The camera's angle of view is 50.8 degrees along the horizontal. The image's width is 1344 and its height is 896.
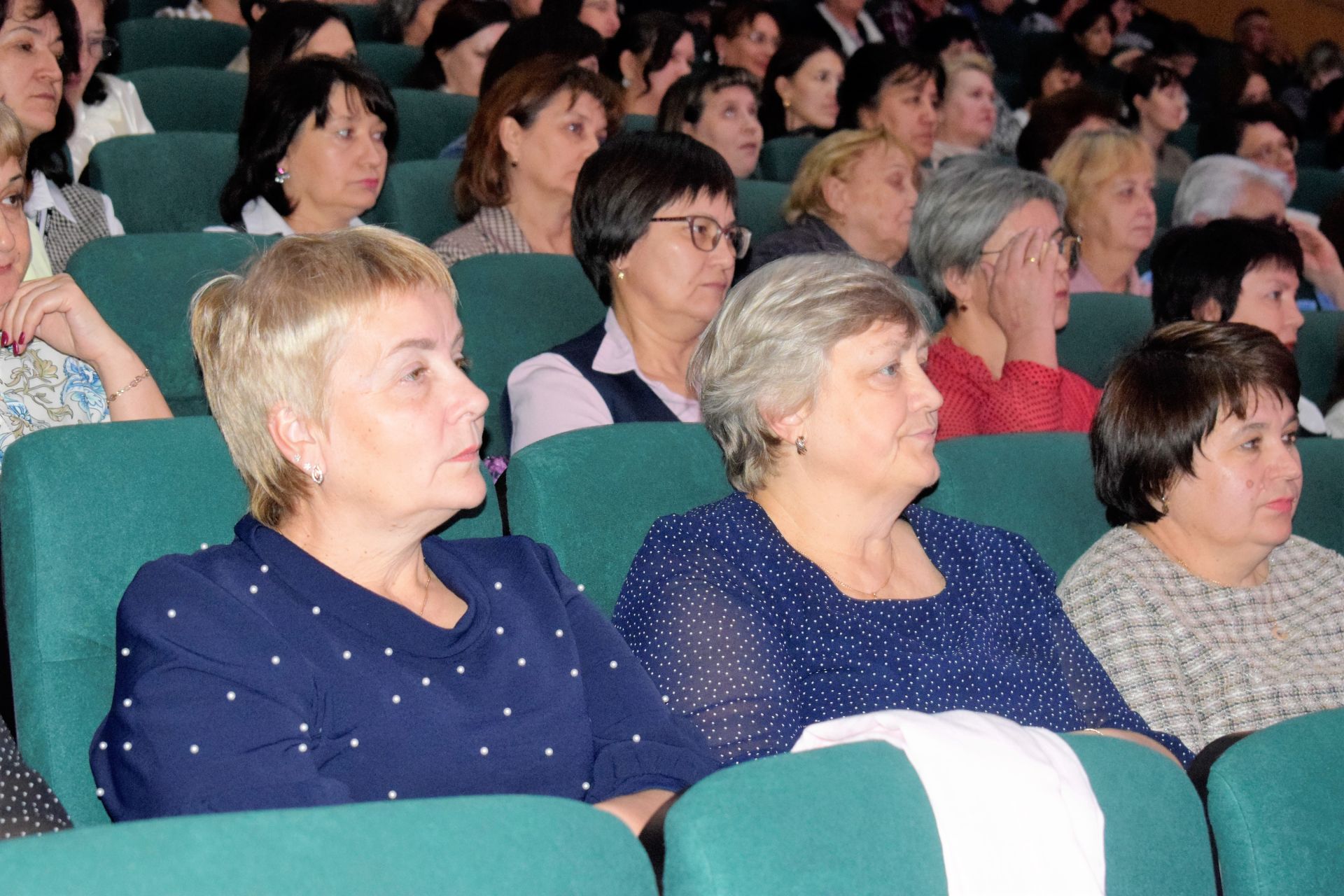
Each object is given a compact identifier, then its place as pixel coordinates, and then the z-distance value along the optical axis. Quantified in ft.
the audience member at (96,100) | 10.77
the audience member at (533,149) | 10.55
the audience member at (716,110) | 12.71
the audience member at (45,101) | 8.90
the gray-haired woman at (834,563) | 5.32
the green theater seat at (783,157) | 14.33
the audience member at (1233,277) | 9.47
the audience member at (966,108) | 15.80
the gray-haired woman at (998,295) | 8.73
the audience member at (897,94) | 14.38
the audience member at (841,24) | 19.99
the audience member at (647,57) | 15.28
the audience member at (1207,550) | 6.47
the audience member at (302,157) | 9.79
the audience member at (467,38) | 14.25
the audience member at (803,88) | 15.33
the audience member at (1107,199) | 12.34
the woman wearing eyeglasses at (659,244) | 8.31
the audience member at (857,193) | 11.20
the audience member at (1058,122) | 14.23
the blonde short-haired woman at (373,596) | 4.36
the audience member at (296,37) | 11.53
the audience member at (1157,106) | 18.29
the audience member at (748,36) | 17.21
